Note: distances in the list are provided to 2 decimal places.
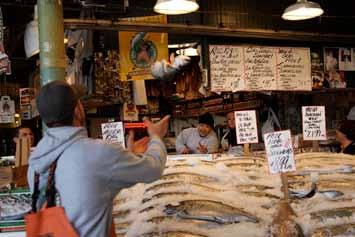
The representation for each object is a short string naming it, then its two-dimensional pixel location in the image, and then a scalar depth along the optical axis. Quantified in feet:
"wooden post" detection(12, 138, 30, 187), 11.22
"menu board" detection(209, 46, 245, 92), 24.34
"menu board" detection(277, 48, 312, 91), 25.88
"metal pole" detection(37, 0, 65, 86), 15.21
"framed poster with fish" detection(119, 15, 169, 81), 23.65
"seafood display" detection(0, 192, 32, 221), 10.23
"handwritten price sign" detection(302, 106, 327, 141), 15.71
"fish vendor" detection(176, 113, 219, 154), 24.97
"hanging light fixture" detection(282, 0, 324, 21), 19.22
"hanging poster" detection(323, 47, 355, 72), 27.63
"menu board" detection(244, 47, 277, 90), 25.09
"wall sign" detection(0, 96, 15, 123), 34.30
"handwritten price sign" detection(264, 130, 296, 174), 11.41
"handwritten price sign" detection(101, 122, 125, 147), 13.96
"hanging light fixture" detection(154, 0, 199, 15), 16.85
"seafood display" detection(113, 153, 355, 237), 10.29
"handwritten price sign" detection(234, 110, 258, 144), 15.72
